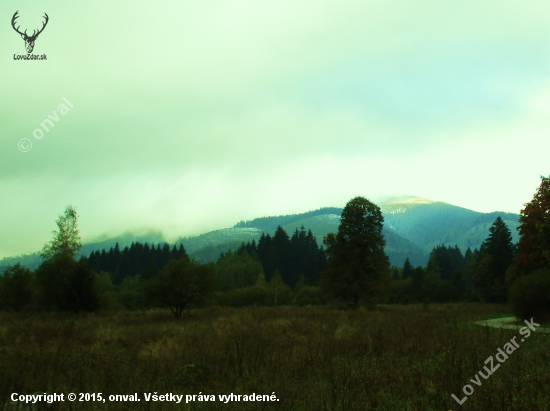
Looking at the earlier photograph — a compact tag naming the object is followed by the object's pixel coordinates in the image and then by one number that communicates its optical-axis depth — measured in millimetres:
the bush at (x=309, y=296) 55000
